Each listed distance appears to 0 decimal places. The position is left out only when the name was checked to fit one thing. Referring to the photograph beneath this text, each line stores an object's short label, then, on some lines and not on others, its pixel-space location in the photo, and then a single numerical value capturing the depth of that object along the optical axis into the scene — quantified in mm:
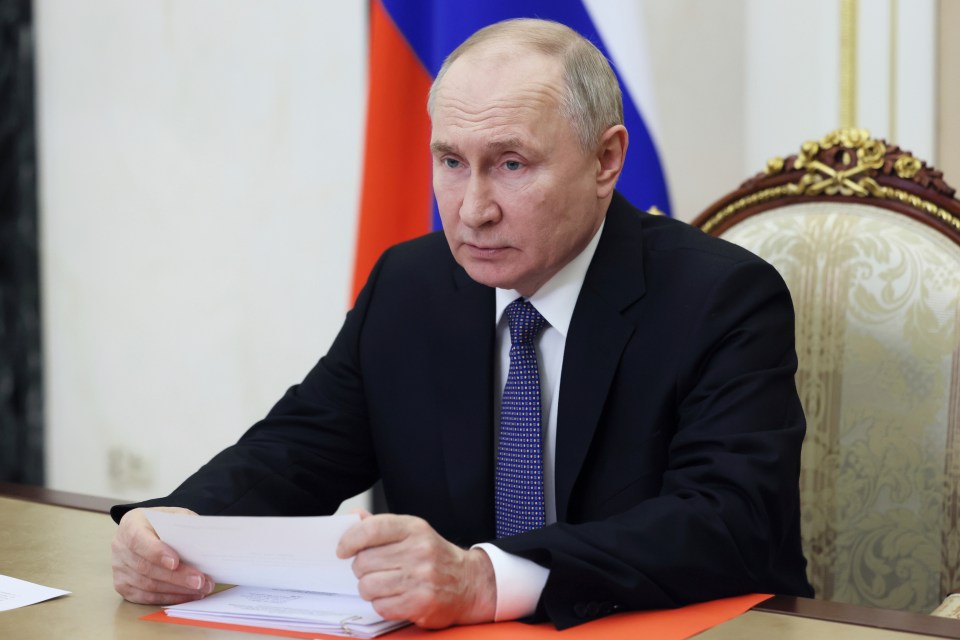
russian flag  4797
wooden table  3840
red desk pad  3855
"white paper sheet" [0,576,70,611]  3925
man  3982
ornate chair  4280
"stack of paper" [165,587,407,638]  3862
